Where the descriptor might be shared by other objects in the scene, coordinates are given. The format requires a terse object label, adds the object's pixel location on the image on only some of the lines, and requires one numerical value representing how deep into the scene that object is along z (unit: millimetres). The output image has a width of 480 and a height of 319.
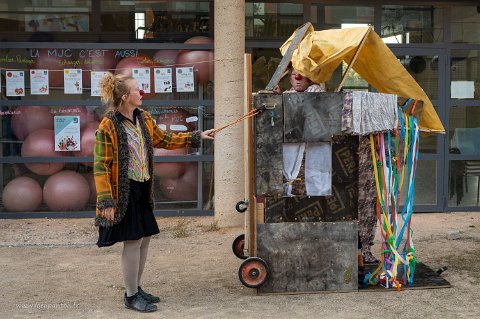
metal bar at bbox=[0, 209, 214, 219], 8703
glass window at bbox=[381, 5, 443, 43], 8961
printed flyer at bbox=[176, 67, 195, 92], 8727
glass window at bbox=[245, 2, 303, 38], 8859
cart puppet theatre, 5418
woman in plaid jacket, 5039
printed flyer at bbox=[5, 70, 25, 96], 8641
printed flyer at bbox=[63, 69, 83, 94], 8680
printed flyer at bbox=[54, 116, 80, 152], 8742
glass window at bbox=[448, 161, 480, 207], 9117
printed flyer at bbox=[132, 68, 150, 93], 8695
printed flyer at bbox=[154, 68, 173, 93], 8711
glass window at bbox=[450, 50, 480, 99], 9031
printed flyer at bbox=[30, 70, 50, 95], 8656
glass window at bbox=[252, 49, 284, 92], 8875
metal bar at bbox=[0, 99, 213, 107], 8695
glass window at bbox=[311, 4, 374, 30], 8883
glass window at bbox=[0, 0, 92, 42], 8641
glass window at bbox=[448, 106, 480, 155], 9078
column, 8188
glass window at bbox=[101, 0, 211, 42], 8734
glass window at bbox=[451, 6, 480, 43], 8992
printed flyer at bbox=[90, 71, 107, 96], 8695
